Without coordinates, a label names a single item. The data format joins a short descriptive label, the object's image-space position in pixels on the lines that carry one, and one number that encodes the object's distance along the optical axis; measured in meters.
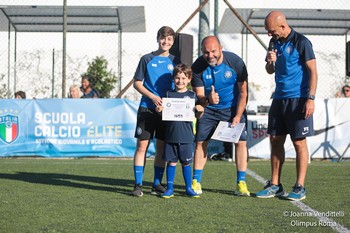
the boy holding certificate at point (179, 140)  7.39
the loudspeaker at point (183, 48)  8.40
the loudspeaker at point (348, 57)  12.45
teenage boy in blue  7.57
